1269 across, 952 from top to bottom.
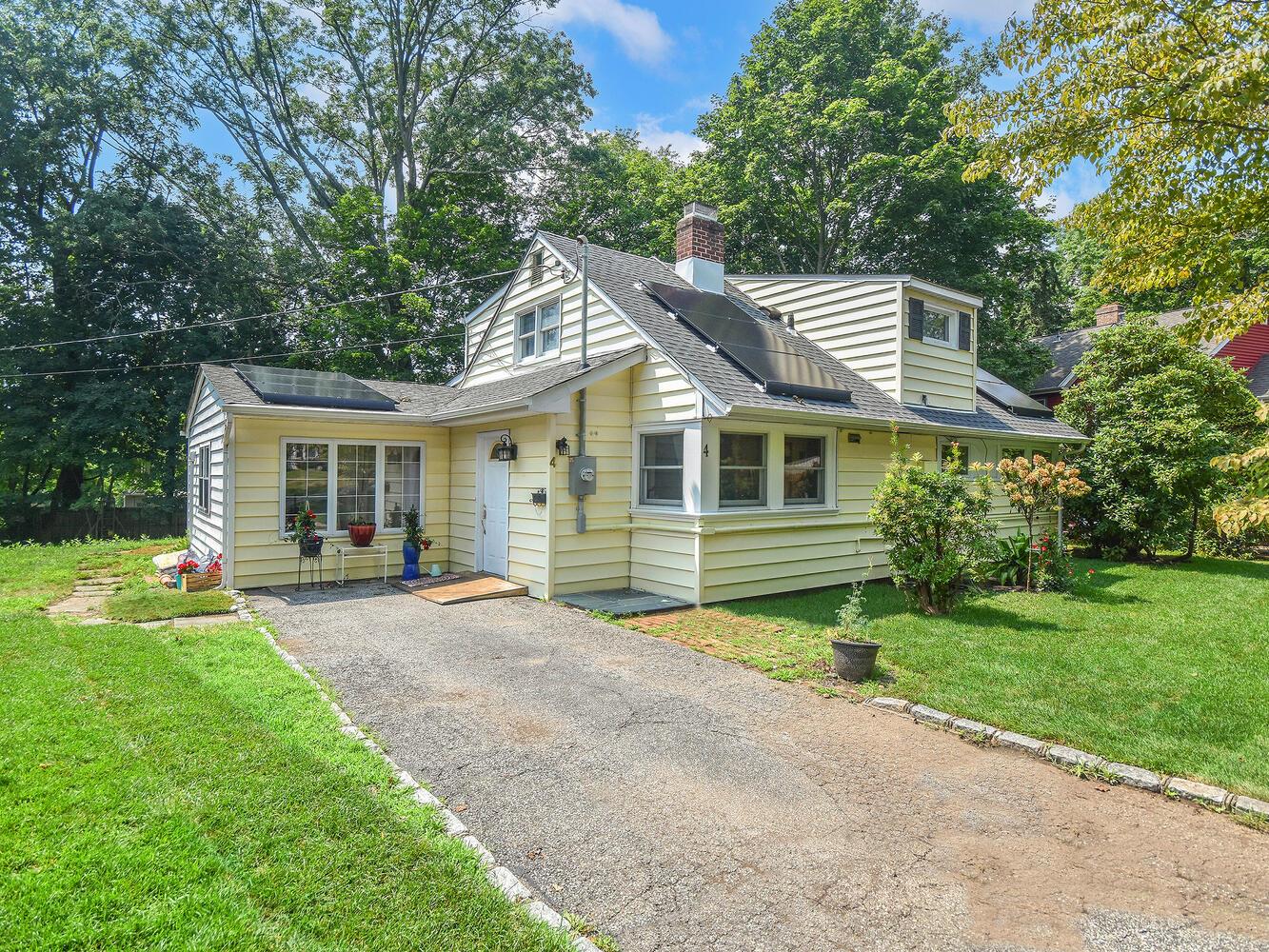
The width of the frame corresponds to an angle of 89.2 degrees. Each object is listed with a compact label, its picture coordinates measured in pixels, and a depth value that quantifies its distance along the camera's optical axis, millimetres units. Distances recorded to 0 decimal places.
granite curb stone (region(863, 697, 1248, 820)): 3516
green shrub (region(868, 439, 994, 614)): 7652
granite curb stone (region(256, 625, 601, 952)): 2541
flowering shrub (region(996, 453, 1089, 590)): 9414
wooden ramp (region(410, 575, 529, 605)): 8898
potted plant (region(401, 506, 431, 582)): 10508
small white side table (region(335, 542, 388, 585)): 9969
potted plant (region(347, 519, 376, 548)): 9984
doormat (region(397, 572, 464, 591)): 9835
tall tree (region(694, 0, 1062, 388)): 20656
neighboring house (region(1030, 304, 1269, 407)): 19172
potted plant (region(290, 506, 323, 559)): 9414
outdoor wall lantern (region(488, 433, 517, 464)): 9570
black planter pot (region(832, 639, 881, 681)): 5570
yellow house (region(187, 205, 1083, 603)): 8883
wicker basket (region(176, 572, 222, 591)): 9359
